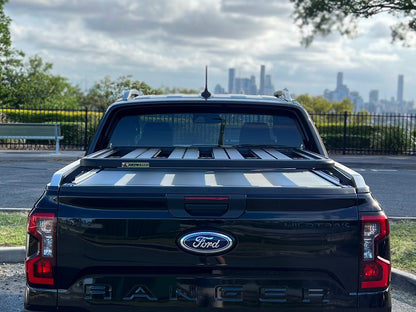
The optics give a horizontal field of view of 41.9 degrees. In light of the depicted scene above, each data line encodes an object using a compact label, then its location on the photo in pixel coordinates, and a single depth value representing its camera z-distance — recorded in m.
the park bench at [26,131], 18.47
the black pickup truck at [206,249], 2.59
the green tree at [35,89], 38.12
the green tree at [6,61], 34.81
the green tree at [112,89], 29.42
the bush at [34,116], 25.11
